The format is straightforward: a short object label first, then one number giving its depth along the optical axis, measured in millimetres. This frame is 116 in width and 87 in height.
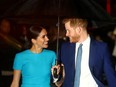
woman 5391
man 4918
